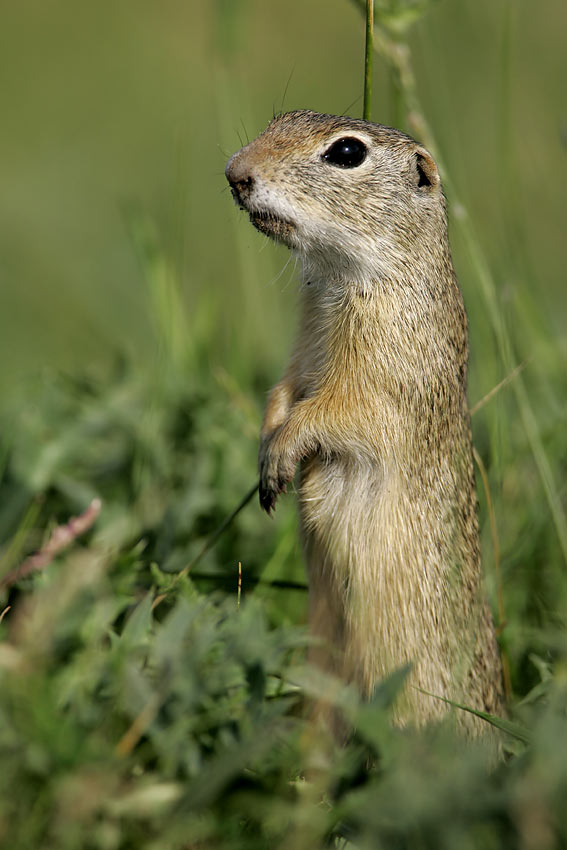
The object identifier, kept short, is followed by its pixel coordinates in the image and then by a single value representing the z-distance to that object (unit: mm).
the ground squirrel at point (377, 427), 5531
